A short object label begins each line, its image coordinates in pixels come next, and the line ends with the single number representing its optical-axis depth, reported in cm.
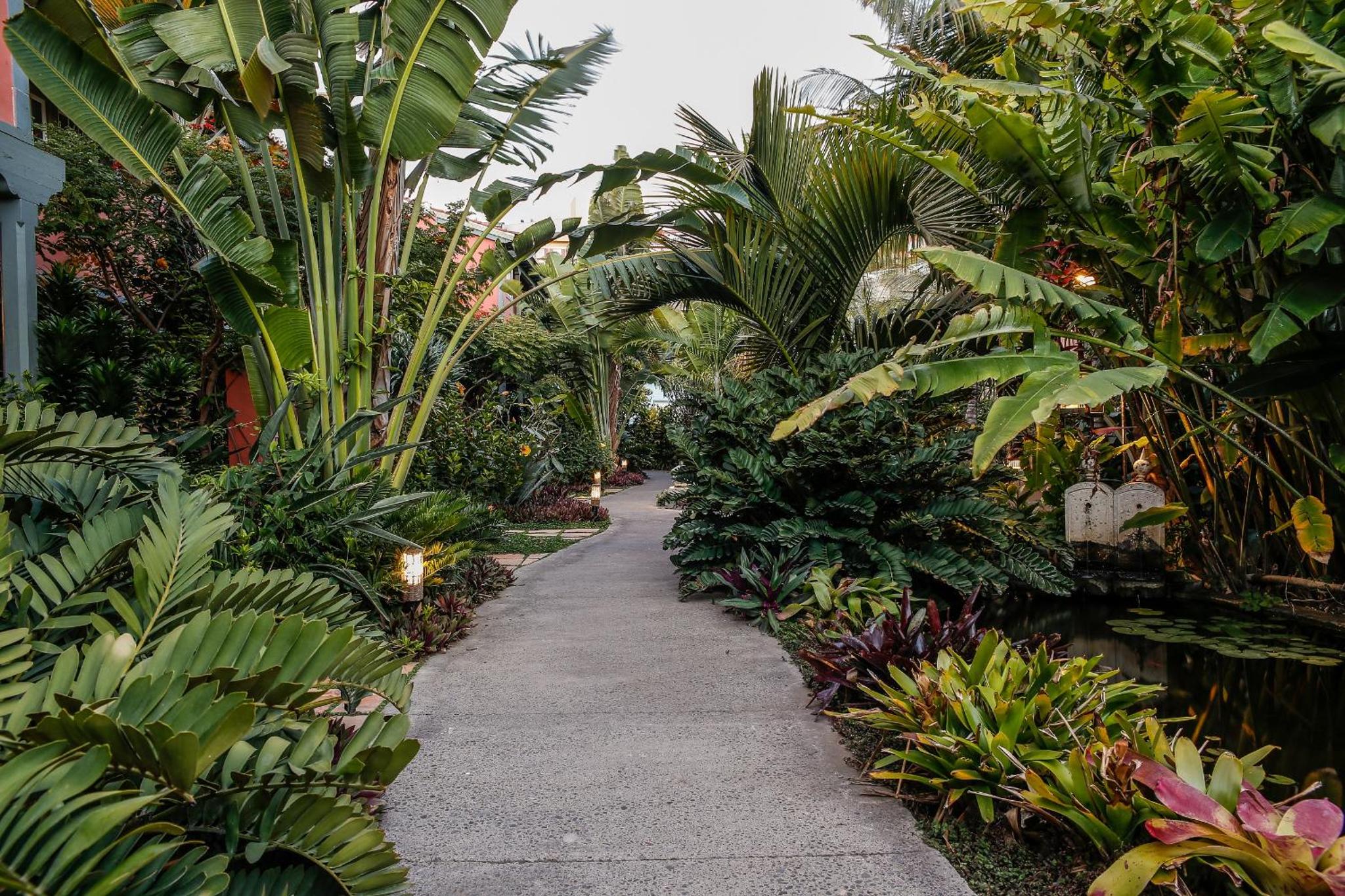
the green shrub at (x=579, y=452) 1480
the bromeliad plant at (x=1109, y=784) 217
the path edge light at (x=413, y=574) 471
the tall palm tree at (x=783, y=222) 606
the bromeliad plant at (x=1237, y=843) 180
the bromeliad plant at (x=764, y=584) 533
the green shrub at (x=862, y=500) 560
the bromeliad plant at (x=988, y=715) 254
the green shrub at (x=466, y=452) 873
